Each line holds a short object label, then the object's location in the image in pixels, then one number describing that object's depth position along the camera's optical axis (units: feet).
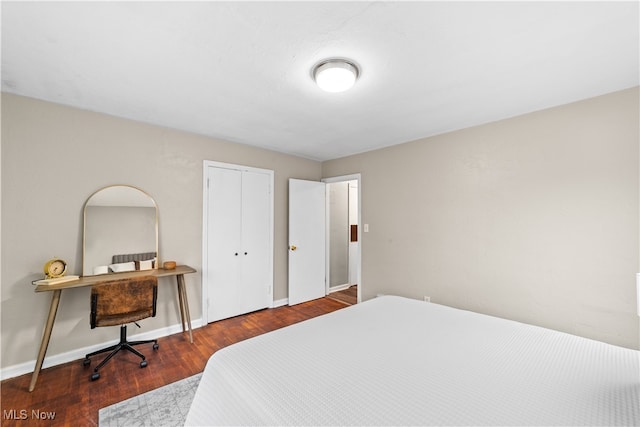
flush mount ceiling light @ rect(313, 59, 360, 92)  5.68
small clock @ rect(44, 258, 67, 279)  7.27
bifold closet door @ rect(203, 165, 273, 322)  11.04
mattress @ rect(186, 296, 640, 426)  3.15
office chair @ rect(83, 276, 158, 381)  7.23
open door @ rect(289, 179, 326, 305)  13.48
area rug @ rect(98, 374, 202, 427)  5.56
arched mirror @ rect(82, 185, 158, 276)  8.35
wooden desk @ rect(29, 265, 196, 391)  6.81
